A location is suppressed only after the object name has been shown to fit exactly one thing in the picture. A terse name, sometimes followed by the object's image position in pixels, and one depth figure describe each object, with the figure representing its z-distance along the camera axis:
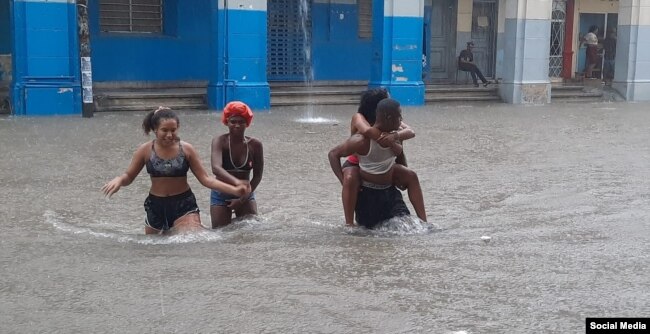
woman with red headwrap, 6.14
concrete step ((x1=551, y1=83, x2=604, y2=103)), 22.33
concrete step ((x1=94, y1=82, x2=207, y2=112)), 16.69
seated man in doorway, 22.11
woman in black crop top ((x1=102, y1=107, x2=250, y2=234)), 5.81
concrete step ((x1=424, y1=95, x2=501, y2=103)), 20.66
